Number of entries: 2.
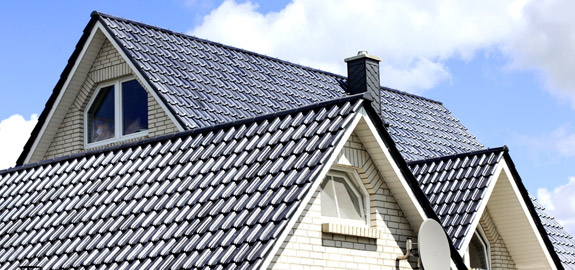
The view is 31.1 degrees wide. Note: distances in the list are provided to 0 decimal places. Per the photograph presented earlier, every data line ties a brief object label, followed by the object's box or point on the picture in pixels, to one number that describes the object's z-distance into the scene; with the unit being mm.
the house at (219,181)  12047
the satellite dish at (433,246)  12906
